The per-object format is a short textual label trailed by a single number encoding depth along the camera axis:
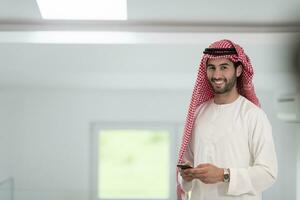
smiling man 6.84
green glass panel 14.99
